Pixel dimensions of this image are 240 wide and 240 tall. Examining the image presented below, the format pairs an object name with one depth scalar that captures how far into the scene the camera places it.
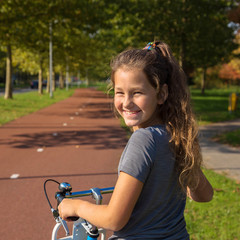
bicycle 1.54
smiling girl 1.32
